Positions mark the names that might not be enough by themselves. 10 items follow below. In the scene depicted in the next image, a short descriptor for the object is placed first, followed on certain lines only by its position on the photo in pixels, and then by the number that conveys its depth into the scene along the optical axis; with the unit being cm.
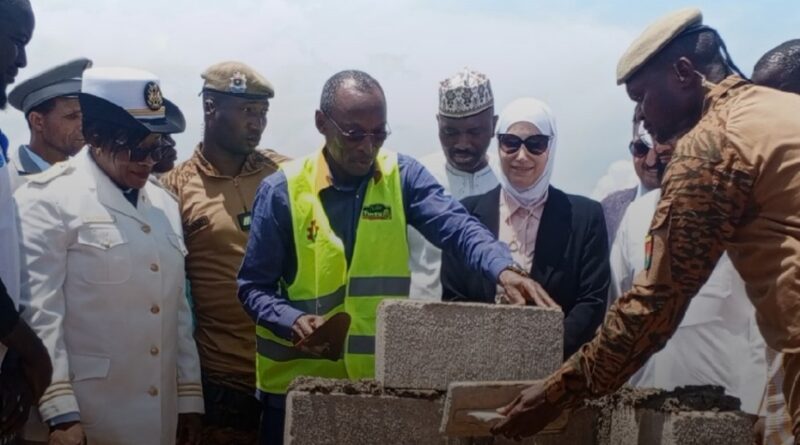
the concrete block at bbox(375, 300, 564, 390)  385
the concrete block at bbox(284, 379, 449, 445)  387
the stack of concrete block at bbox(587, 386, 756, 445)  365
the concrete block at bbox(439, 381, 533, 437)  364
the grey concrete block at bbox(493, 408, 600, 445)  404
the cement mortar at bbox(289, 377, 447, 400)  391
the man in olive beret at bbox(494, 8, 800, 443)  292
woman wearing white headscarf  451
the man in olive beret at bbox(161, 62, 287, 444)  505
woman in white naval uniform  410
